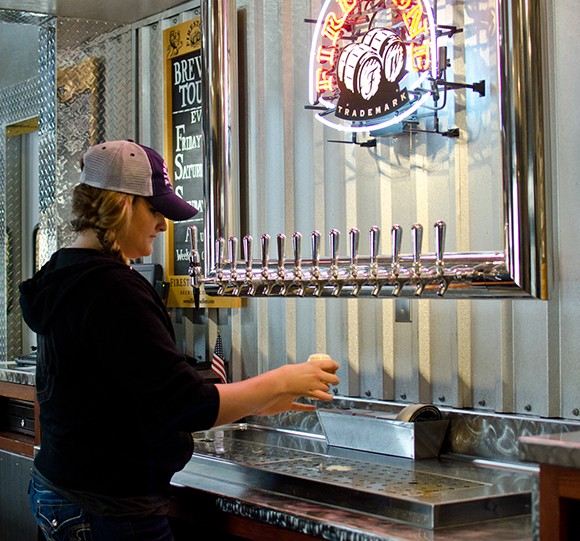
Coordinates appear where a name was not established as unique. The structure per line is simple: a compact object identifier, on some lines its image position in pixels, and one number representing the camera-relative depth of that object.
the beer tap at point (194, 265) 4.11
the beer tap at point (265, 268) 3.80
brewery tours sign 4.96
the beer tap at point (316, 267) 3.58
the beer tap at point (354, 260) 3.43
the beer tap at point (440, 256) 3.14
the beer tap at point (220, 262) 4.05
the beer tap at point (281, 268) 3.72
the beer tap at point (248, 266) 3.88
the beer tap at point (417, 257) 3.18
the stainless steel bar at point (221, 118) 4.22
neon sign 3.40
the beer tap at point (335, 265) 3.51
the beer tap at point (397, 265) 3.26
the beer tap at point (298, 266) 3.65
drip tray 2.70
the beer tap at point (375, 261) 3.36
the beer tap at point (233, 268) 3.97
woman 2.43
